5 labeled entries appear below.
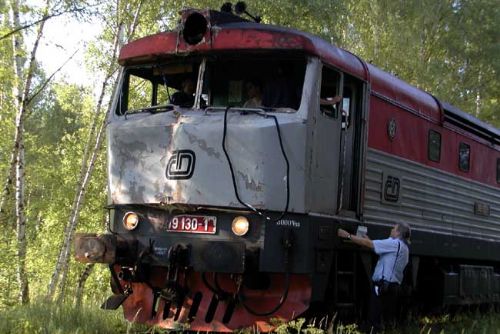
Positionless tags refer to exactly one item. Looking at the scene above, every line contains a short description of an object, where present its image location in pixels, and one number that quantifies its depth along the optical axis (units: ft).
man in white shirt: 44.60
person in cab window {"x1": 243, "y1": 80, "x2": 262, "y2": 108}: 44.53
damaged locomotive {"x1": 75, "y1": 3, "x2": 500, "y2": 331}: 40.04
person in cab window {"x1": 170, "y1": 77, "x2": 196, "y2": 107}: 45.57
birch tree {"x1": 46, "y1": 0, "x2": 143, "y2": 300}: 90.43
